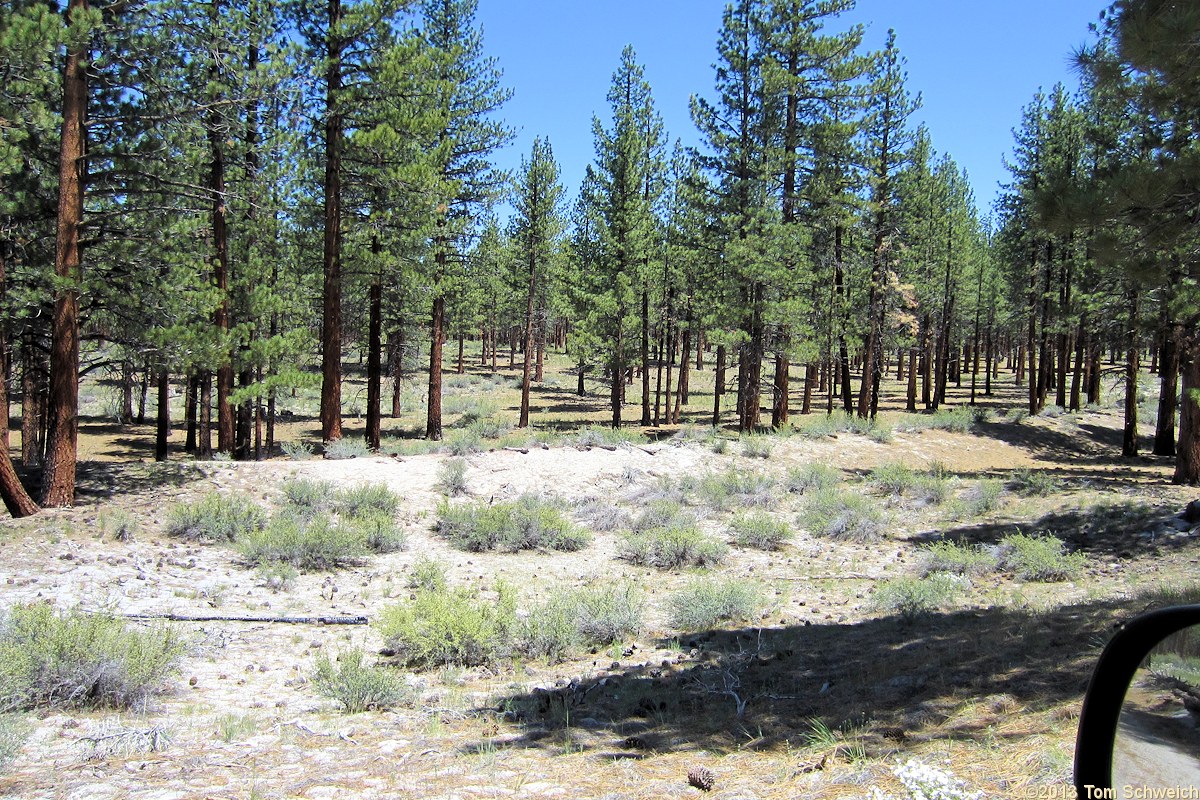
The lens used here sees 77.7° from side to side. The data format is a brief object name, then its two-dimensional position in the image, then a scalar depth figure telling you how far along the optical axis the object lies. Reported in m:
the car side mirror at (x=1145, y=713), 1.96
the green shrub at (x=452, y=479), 14.49
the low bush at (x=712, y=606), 8.30
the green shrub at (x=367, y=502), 12.61
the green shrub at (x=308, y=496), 12.54
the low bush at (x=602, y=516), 13.52
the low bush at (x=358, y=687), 5.78
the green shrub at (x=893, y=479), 16.19
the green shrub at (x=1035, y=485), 15.60
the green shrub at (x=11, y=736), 4.27
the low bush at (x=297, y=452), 16.81
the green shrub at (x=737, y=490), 15.24
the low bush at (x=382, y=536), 11.23
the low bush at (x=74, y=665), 5.32
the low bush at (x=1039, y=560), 9.80
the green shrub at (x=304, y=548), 10.18
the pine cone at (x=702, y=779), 4.13
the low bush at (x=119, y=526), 10.38
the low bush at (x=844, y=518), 12.98
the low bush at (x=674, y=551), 11.23
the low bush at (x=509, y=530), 11.88
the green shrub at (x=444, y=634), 6.93
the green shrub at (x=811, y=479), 16.59
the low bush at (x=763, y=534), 12.52
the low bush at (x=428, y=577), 9.36
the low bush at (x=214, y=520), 10.91
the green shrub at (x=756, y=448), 19.50
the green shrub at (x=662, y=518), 13.27
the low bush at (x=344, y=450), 16.61
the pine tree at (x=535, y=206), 34.66
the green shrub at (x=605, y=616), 7.78
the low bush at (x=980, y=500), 14.14
